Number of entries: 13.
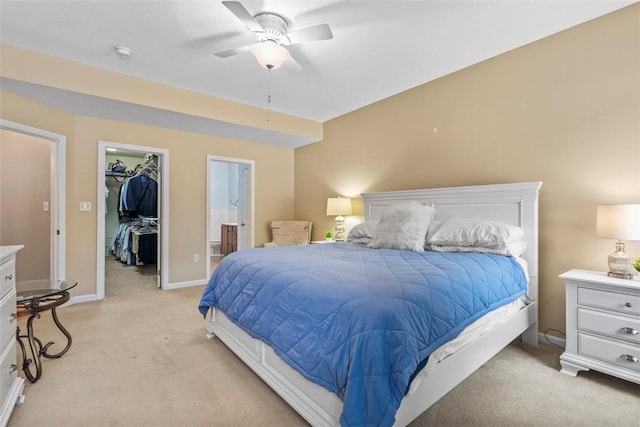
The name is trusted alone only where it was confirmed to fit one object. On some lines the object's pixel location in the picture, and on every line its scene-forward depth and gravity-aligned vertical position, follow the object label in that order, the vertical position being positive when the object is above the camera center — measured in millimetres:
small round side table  1944 -656
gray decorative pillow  2764 -144
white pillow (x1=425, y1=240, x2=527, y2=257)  2371 -303
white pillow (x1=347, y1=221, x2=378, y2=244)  3378 -232
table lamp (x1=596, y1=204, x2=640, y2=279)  1899 -101
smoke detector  2688 +1475
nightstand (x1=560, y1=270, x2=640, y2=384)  1861 -742
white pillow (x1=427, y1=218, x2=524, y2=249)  2415 -179
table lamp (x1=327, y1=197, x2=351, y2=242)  4285 +52
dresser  1535 -706
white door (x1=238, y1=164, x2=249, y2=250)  5339 +105
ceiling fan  2103 +1294
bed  1323 -720
